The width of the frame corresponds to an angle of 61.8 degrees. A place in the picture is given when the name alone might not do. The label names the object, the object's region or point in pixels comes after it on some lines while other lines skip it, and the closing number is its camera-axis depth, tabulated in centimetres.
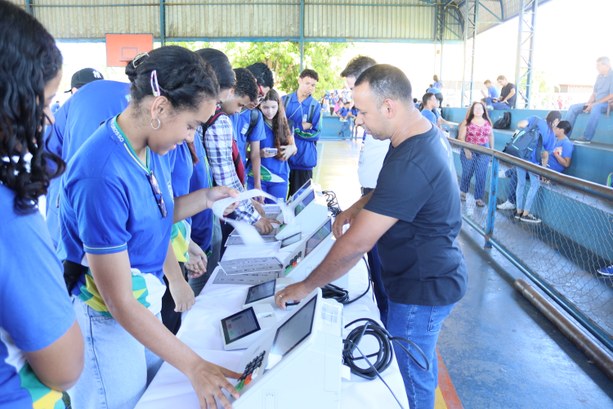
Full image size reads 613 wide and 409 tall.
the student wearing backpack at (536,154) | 528
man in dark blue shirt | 147
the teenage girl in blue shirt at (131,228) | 107
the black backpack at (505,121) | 852
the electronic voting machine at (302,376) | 97
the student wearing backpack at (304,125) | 445
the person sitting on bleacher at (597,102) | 612
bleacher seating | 490
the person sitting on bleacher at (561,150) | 537
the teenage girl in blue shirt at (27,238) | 66
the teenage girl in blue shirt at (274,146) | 366
